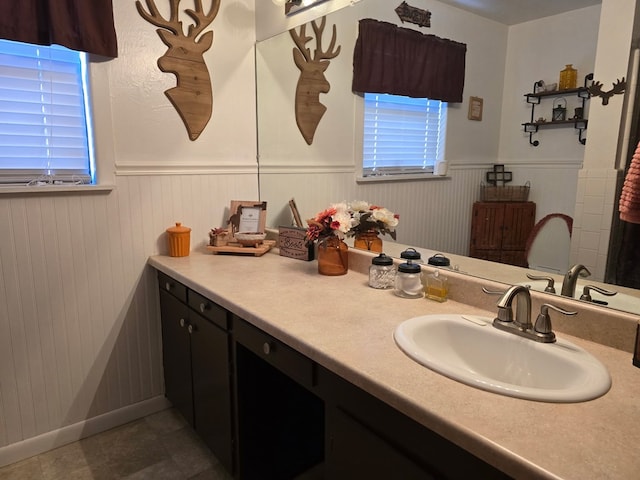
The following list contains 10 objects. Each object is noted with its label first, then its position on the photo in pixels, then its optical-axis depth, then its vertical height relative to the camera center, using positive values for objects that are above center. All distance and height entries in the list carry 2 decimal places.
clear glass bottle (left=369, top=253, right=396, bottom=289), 1.55 -0.38
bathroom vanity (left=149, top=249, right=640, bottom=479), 0.71 -0.45
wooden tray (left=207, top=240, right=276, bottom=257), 2.11 -0.41
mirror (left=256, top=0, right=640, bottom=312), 1.22 +0.12
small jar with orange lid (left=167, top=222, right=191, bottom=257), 2.04 -0.36
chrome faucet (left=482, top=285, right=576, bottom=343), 1.07 -0.39
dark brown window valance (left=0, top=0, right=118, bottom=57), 1.55 +0.55
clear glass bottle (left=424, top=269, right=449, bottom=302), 1.41 -0.39
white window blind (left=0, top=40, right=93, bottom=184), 1.67 +0.20
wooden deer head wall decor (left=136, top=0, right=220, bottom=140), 1.98 +0.50
